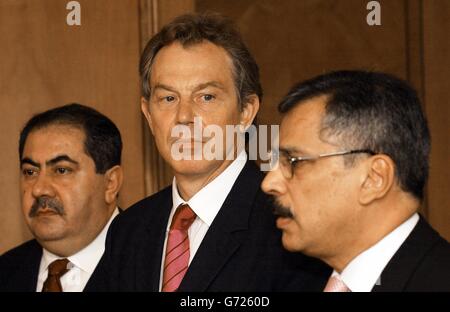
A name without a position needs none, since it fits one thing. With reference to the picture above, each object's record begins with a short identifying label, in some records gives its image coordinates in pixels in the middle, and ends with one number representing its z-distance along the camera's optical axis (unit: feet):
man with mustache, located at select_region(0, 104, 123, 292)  10.94
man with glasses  9.25
